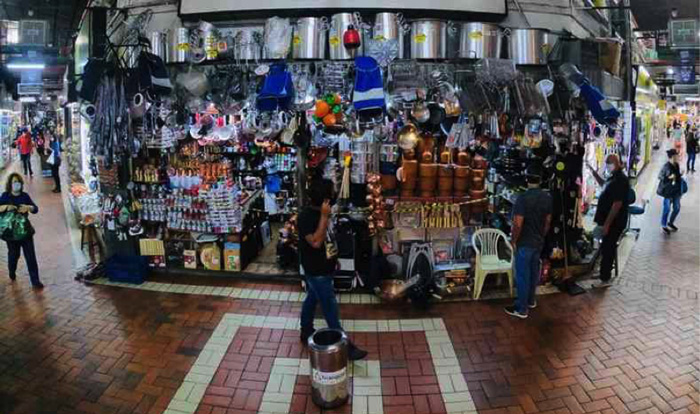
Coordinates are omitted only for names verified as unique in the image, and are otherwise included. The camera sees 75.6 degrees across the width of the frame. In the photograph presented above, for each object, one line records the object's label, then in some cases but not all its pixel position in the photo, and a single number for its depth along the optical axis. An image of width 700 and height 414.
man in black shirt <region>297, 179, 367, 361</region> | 4.30
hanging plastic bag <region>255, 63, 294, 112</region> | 5.77
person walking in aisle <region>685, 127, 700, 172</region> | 17.94
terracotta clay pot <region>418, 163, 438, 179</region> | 6.06
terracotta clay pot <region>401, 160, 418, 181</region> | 6.05
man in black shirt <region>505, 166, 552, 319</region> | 5.30
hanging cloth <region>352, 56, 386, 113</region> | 5.59
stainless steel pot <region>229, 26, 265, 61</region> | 6.38
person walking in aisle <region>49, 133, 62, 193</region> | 14.45
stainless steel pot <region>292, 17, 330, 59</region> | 6.17
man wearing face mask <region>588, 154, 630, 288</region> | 6.37
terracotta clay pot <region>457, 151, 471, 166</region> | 6.27
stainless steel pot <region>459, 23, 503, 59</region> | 6.33
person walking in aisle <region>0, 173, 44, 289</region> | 6.54
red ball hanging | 5.71
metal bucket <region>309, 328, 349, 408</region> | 3.73
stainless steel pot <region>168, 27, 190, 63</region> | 6.49
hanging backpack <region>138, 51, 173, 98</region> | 6.14
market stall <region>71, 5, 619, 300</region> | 6.10
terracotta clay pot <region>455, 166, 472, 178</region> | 6.11
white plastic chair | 5.98
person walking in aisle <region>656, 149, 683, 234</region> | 9.34
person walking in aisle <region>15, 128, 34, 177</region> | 17.49
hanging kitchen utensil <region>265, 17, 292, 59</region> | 6.25
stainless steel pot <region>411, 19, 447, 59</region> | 6.22
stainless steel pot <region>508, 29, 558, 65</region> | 6.45
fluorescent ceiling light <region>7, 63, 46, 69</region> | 15.54
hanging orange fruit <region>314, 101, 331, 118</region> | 5.84
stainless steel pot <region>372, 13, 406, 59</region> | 6.10
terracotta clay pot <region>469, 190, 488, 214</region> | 6.25
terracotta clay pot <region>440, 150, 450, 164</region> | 6.26
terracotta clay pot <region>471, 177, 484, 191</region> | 6.29
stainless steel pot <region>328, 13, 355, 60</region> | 6.07
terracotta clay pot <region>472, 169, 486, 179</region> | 6.26
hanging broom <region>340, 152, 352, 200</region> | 6.42
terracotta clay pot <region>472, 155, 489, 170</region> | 6.37
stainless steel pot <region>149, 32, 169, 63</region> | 6.66
